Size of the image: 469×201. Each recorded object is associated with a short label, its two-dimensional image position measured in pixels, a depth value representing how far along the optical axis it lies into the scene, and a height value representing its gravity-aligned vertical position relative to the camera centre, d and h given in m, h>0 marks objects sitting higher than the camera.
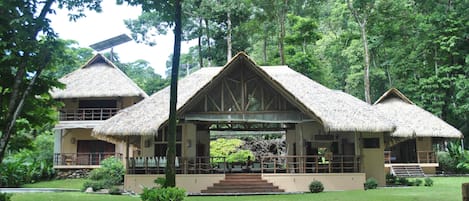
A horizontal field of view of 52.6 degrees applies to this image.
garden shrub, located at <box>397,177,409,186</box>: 18.87 -1.43
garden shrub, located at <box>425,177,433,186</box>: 17.48 -1.35
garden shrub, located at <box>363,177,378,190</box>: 16.89 -1.36
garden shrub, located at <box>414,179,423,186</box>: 18.13 -1.41
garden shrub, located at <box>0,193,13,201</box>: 9.91 -1.02
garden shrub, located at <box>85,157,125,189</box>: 18.36 -1.03
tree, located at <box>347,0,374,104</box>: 29.39 +8.35
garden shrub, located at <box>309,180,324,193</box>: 16.23 -1.39
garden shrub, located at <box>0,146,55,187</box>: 21.14 -1.05
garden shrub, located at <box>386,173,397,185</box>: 19.92 -1.42
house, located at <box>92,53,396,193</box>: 16.72 +0.69
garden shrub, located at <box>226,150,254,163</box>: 28.80 -0.56
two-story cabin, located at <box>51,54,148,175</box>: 26.14 +2.12
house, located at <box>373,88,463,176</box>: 24.70 +0.51
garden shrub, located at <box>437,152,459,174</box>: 25.97 -0.97
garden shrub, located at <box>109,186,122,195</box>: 16.23 -1.49
